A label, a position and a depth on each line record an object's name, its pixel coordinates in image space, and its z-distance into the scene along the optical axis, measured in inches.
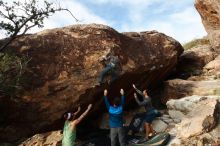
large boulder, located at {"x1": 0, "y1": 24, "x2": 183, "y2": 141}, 279.7
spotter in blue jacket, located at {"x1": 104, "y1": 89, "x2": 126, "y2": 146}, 248.5
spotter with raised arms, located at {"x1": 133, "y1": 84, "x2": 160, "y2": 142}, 273.7
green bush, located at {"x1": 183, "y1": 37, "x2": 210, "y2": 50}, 515.8
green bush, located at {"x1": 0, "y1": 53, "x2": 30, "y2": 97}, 257.6
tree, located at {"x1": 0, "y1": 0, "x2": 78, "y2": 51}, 253.7
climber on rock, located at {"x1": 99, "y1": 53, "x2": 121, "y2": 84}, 303.0
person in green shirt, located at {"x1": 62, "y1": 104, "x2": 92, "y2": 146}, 238.1
